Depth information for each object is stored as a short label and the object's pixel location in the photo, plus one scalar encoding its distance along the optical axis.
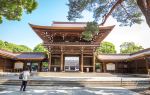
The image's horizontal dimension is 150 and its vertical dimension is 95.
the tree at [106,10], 7.38
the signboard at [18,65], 17.02
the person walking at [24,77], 6.42
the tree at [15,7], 5.26
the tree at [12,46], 30.35
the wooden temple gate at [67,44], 14.43
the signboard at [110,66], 17.20
